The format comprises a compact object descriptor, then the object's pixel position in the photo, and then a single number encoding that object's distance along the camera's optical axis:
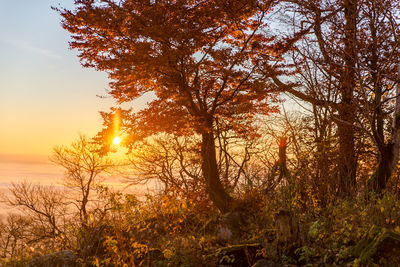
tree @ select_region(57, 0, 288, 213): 8.91
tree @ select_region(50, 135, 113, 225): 24.11
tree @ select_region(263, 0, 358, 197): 11.33
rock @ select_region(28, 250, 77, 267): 7.51
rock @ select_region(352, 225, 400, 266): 4.88
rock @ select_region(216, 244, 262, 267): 6.41
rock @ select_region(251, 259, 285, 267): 5.54
